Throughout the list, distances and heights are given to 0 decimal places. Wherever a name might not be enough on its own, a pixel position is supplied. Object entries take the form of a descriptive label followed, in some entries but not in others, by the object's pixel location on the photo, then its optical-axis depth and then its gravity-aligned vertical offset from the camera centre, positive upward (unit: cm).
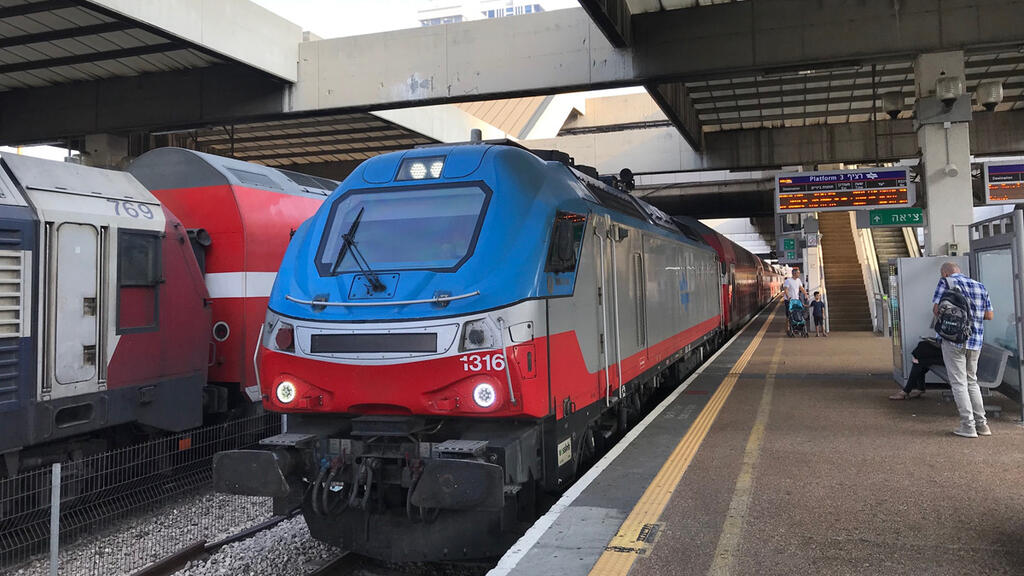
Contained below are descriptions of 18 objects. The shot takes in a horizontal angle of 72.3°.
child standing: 2095 -32
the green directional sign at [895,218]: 1420 +170
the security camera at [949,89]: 1073 +323
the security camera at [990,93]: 1180 +349
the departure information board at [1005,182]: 1385 +231
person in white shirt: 2062 +49
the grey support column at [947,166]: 1081 +208
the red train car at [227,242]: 812 +89
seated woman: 883 -78
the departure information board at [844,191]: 1317 +217
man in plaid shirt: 702 -67
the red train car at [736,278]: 1681 +87
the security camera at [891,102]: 1167 +336
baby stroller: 2036 -45
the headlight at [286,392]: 507 -54
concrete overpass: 1125 +482
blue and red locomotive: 460 -29
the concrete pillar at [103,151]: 1616 +394
